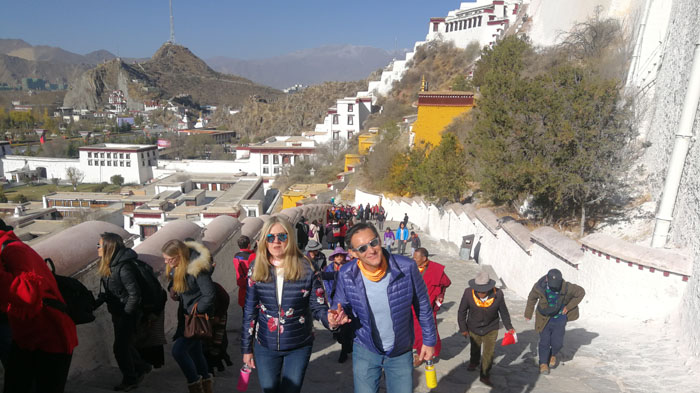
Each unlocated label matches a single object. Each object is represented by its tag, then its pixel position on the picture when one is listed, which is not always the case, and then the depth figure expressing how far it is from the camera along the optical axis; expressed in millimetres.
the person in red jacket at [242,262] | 4254
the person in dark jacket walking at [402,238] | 12562
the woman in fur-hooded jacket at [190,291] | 3256
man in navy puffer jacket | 2781
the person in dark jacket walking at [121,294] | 3258
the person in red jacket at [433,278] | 4371
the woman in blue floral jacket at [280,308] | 2871
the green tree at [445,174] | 15594
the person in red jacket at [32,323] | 2379
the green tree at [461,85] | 34469
